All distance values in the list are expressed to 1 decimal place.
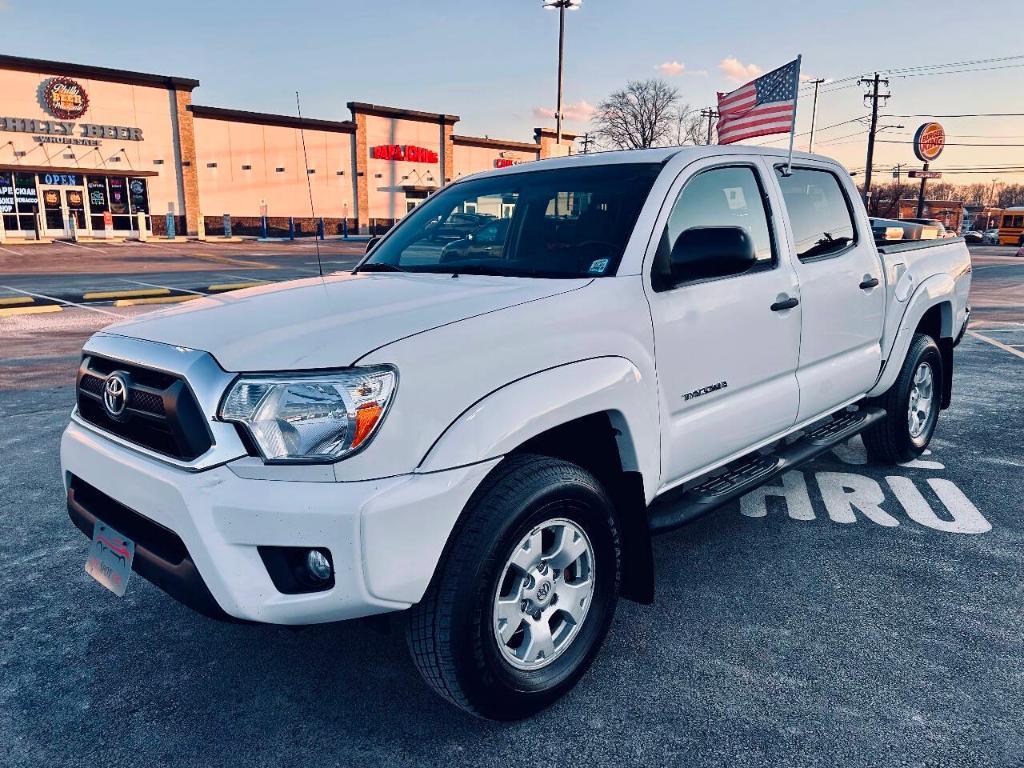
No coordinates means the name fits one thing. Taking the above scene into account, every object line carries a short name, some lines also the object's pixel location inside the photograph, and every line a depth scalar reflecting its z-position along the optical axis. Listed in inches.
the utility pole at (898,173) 3115.2
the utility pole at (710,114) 1937.7
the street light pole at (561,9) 1196.7
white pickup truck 80.7
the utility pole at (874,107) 2091.5
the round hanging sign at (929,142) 2454.5
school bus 2038.6
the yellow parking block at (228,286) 599.5
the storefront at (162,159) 1295.5
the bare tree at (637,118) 2305.6
